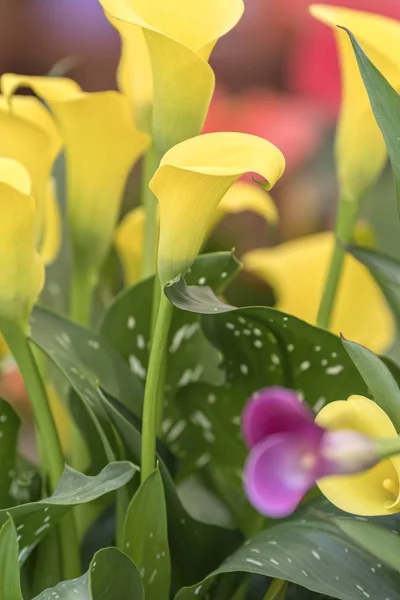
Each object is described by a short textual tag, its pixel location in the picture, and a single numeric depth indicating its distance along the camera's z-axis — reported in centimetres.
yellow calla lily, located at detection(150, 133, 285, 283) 101
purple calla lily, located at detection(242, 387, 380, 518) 87
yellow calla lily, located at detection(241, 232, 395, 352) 128
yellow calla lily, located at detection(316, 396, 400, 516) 100
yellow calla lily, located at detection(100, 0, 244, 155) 107
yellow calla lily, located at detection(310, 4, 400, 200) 112
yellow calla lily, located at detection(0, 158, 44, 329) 105
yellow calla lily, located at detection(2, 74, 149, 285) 115
